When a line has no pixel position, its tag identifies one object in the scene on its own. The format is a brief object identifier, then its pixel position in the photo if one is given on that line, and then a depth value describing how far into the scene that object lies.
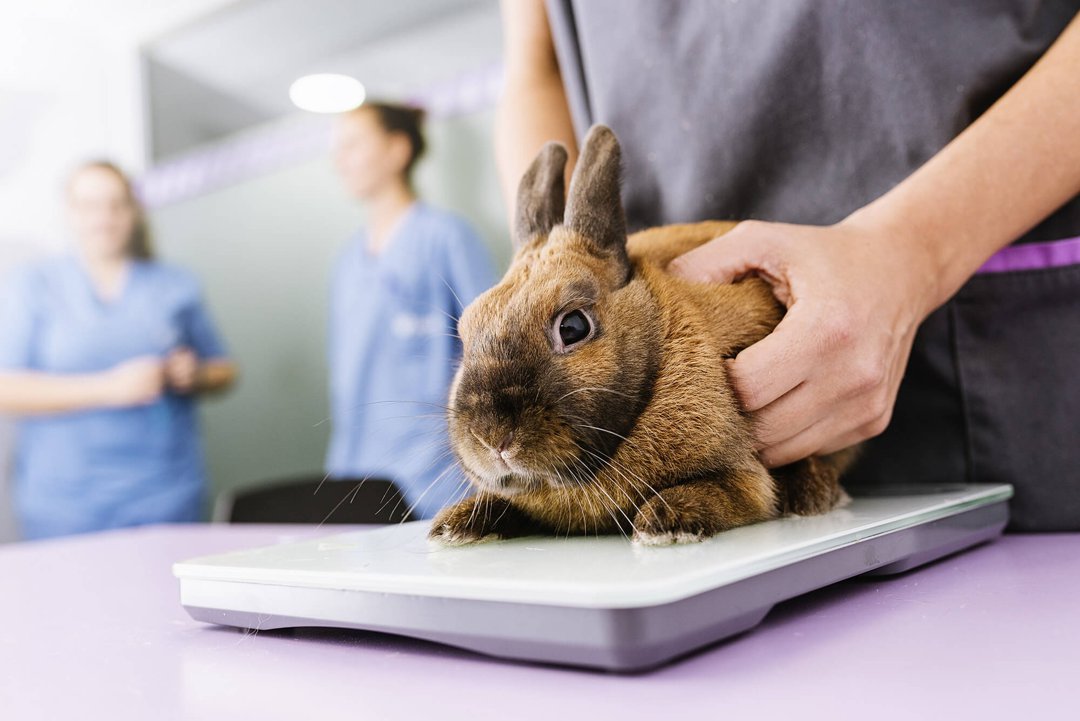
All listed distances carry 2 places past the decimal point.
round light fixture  3.22
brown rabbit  0.65
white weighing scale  0.43
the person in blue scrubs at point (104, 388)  3.28
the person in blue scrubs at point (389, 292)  2.71
